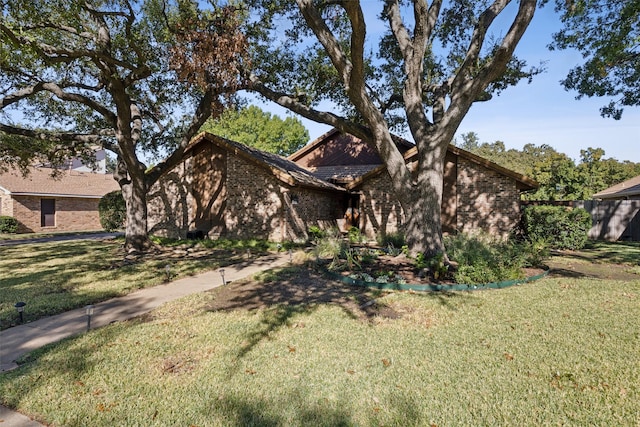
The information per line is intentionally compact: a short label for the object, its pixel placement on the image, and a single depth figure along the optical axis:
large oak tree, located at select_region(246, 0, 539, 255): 8.53
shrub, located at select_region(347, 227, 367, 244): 13.25
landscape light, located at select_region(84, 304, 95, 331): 4.98
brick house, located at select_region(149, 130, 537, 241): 15.08
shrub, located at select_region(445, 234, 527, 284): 7.41
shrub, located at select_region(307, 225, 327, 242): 15.18
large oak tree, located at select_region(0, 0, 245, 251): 8.55
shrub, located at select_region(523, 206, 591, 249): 12.91
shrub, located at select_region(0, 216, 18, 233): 20.81
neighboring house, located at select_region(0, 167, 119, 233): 21.80
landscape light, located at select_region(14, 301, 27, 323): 5.20
